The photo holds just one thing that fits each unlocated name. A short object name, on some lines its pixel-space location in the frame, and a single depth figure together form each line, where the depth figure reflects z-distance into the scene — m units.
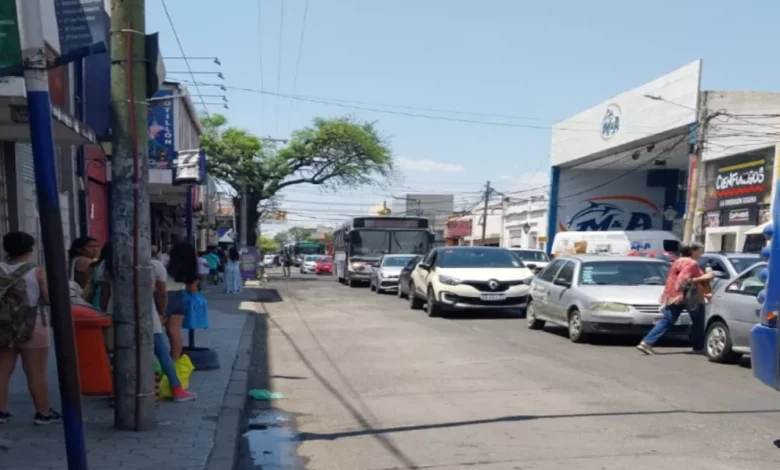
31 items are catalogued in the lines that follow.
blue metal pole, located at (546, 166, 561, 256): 41.91
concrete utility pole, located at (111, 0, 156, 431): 5.92
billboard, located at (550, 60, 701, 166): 30.25
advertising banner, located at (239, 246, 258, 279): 36.17
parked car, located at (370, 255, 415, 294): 27.09
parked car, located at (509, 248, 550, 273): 24.41
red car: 55.49
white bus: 30.47
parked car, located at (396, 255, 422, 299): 22.70
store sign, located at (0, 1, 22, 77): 3.52
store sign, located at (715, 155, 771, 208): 26.64
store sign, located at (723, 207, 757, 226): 26.82
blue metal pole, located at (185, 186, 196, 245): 30.36
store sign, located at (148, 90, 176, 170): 21.83
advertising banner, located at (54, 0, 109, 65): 5.06
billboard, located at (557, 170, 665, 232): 41.97
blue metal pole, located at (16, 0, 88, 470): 3.48
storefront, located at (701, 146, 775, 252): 26.48
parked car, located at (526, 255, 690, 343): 12.20
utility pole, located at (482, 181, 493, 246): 55.71
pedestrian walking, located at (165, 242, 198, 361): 8.09
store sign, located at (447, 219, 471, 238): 67.38
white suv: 16.86
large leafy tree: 46.41
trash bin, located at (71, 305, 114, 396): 6.37
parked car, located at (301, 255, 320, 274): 58.60
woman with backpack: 5.89
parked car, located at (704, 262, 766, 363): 9.78
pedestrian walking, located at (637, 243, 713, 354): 11.16
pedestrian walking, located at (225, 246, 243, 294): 26.83
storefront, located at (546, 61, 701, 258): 35.06
